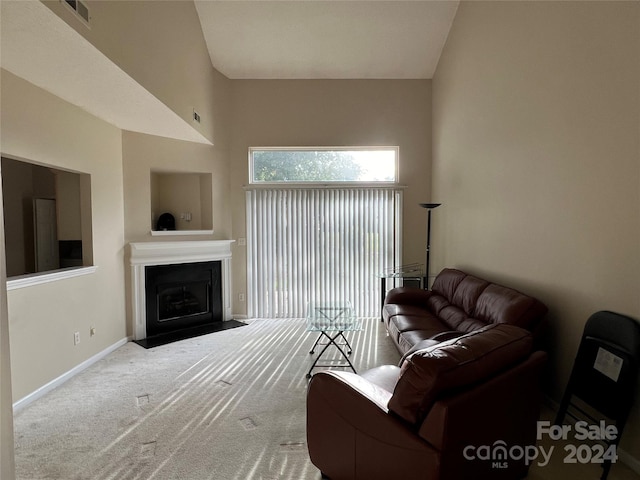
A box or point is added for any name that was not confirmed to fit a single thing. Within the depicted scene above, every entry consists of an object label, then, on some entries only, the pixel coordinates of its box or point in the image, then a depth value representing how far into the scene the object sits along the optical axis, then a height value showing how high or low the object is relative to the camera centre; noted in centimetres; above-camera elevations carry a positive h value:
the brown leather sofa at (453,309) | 237 -84
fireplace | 417 -85
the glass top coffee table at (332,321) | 316 -102
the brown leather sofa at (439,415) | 133 -88
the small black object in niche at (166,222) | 466 +2
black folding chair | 174 -85
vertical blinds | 500 -35
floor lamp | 459 -49
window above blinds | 508 +95
